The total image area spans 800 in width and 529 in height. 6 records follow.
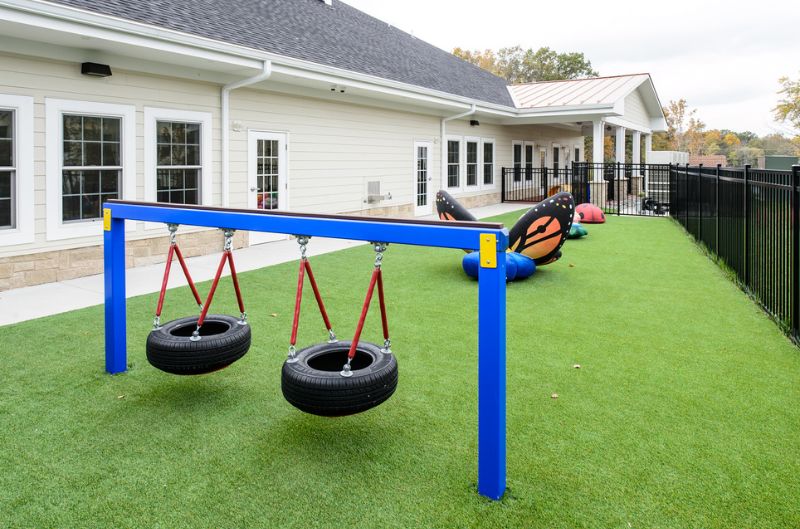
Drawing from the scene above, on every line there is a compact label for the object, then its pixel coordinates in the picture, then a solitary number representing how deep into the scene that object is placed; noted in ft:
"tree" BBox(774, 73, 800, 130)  106.73
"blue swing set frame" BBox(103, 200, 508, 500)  7.93
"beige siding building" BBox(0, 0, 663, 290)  22.03
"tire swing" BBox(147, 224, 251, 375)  10.51
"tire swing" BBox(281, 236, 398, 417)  8.52
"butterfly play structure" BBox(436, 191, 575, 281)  23.34
